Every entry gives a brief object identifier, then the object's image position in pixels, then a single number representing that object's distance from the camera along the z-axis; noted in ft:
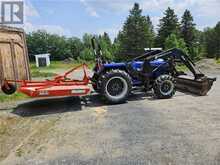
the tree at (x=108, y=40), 123.76
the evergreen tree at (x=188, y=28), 92.72
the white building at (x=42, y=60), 85.52
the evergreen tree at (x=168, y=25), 89.43
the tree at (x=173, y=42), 76.34
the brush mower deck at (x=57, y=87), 13.93
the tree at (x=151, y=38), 91.10
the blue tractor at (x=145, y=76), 15.65
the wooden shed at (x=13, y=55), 16.80
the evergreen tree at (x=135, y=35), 88.73
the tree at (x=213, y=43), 111.74
